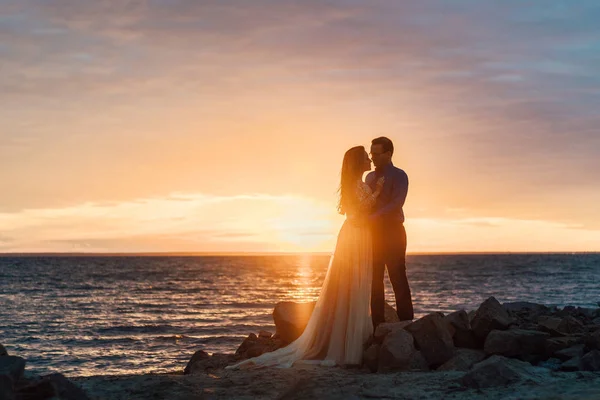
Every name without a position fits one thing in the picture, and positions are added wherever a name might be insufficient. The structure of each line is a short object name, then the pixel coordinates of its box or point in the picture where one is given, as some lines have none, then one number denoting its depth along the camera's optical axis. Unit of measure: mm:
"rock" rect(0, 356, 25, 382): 6992
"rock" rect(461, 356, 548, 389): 8117
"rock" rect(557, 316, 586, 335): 12062
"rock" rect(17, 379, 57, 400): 6996
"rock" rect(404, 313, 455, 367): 10188
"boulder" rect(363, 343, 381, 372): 10219
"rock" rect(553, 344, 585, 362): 9810
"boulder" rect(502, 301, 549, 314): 16538
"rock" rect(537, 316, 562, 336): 11423
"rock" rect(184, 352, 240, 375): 14075
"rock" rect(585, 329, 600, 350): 9889
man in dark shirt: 10961
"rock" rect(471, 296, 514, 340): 10789
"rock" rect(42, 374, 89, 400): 7152
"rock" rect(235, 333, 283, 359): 13836
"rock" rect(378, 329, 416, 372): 9883
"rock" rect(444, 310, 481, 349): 10883
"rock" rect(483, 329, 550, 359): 10102
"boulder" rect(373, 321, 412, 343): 10633
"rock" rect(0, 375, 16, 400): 6734
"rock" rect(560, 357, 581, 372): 9227
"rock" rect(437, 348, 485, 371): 9762
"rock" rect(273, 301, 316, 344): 13453
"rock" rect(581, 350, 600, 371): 9062
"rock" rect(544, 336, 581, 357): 10234
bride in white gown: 10797
